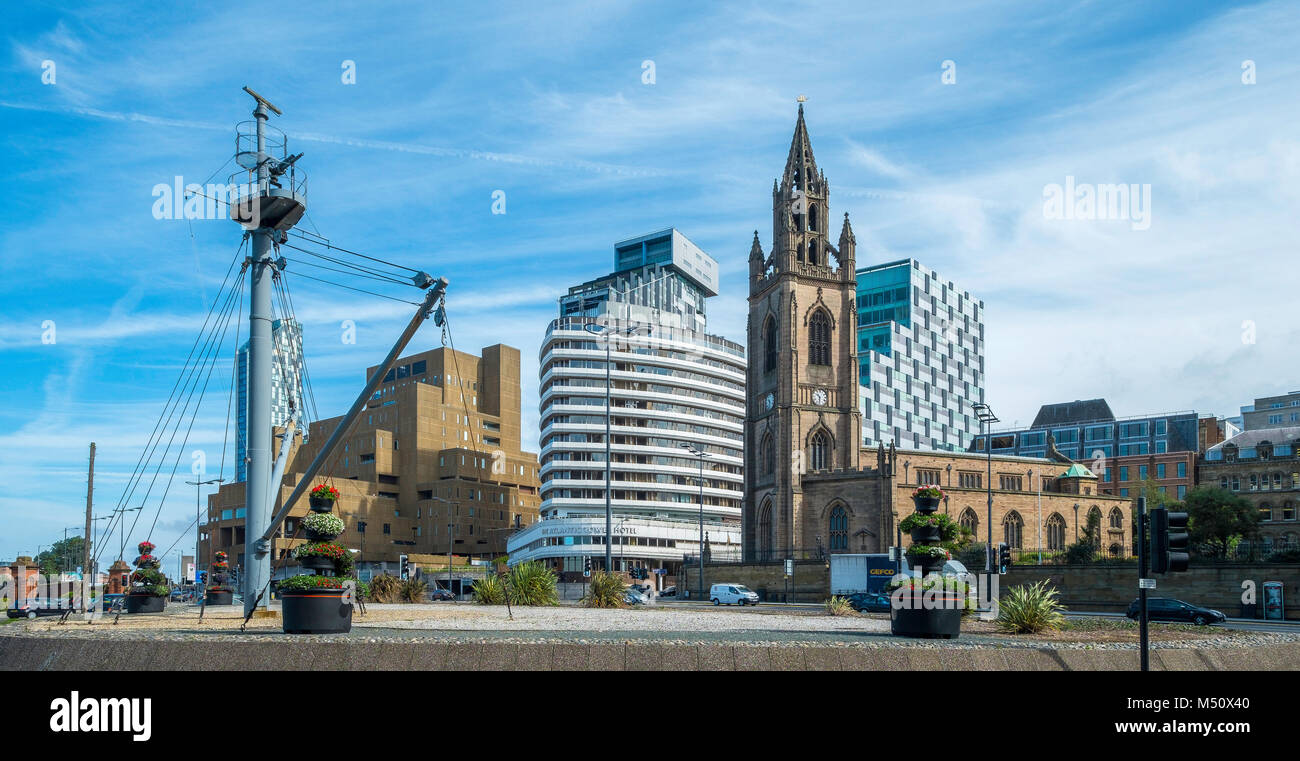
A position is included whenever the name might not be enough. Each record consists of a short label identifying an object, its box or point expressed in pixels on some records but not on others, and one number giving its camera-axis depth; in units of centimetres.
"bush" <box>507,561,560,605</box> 3525
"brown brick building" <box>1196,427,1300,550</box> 9369
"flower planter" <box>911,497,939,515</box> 2116
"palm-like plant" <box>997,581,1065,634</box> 2066
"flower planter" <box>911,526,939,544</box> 2062
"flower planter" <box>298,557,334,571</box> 1886
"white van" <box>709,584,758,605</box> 6091
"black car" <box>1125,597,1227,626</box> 3894
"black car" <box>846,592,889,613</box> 4575
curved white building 11925
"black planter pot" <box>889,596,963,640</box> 1859
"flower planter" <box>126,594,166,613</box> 3209
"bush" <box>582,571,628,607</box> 3628
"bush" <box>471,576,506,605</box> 3512
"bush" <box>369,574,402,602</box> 3979
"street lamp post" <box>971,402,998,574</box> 5965
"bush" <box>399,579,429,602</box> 4000
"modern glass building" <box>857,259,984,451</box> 15525
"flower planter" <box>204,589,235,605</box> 3688
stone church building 8269
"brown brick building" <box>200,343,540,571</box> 13375
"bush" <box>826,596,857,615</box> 3328
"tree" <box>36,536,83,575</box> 14584
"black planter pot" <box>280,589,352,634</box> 1795
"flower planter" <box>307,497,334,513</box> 2062
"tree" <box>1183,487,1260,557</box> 7319
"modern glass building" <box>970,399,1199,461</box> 12900
